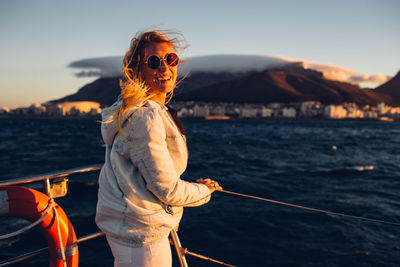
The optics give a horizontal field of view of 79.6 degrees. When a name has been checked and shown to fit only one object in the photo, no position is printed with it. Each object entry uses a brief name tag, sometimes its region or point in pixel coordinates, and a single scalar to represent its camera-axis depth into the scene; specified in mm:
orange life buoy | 1867
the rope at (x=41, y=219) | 1531
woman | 1204
